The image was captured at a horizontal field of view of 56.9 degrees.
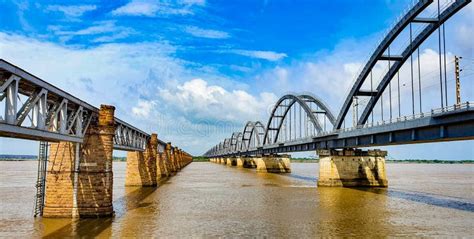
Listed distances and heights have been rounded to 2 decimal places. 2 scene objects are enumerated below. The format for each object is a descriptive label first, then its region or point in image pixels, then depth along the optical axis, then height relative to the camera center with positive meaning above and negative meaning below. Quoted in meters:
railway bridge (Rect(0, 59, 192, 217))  18.67 +0.04
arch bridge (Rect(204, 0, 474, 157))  27.08 +2.93
